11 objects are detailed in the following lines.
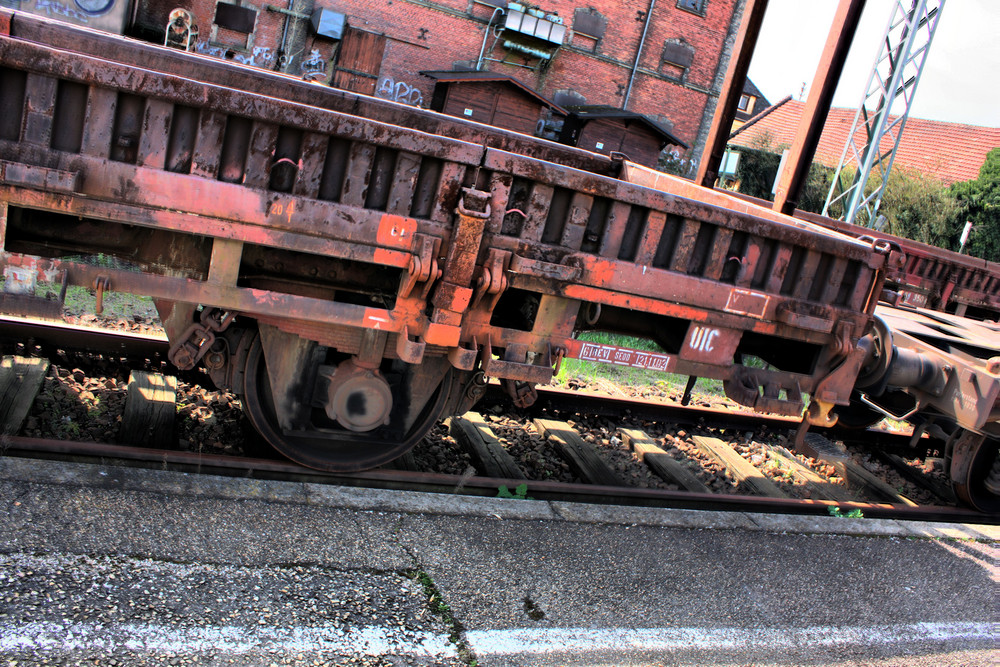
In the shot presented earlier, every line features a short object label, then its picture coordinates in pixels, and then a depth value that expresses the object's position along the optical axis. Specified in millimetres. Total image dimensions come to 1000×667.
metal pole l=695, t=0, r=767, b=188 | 6867
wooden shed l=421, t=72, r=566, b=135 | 24016
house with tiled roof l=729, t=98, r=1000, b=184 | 39781
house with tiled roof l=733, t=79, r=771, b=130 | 46844
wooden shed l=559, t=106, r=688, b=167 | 25969
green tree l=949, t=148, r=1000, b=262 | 33156
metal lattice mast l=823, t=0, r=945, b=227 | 18391
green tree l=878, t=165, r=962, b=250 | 32906
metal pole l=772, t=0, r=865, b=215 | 6500
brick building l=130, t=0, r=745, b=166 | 23469
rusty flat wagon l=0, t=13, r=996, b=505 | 3426
